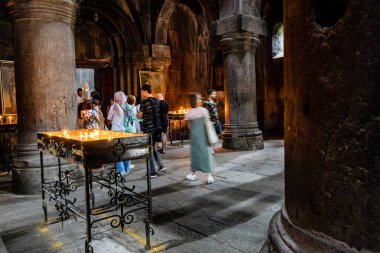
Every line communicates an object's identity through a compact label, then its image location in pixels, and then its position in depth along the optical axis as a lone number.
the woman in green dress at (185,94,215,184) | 4.84
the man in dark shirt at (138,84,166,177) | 5.42
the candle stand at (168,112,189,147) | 12.33
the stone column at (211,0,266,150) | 7.79
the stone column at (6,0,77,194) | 4.69
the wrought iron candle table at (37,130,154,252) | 2.60
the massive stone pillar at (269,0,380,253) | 1.37
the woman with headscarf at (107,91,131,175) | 5.52
